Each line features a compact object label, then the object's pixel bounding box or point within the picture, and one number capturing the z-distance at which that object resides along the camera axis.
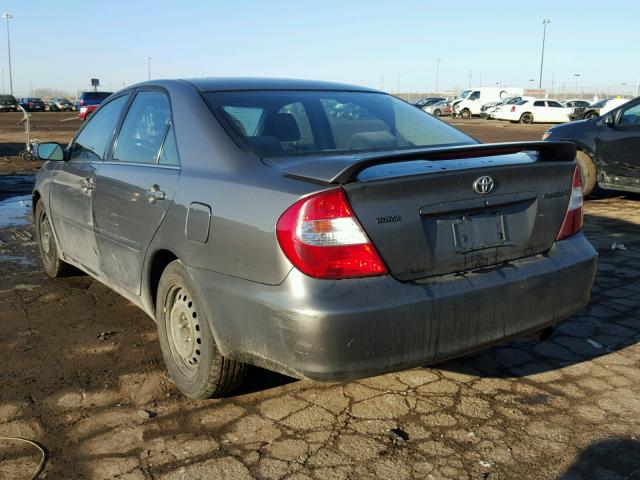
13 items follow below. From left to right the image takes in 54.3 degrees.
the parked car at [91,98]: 29.52
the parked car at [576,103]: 45.38
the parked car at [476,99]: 48.81
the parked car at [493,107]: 41.93
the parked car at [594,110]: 33.69
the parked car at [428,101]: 52.84
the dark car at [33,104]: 61.69
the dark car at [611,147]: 8.20
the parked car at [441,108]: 50.59
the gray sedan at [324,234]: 2.45
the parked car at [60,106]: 66.69
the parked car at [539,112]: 39.03
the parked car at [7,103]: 59.09
